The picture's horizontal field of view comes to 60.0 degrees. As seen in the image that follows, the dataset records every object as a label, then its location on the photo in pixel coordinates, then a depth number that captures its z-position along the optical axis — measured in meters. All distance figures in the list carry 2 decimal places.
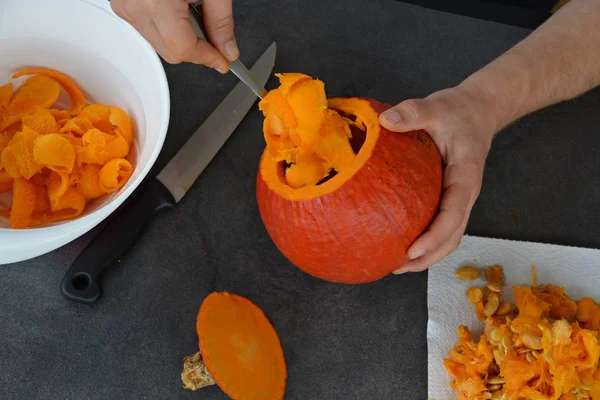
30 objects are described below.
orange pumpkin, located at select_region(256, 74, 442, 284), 0.66
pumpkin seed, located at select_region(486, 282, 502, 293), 0.89
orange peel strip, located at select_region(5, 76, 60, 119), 0.85
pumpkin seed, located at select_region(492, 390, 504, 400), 0.79
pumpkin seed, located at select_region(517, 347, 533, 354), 0.78
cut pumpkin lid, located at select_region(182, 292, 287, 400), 0.83
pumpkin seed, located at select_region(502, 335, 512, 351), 0.80
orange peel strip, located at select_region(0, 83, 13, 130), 0.84
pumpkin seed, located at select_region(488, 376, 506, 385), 0.79
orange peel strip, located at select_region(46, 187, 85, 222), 0.80
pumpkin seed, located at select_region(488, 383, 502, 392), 0.80
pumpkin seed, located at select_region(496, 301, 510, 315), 0.87
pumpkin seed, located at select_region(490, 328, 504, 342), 0.81
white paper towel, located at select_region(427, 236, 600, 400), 0.89
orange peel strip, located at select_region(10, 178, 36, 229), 0.77
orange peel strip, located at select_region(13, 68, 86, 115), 0.87
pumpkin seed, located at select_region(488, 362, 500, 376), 0.82
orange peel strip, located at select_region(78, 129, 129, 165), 0.80
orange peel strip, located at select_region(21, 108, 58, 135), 0.81
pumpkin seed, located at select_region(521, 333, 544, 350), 0.77
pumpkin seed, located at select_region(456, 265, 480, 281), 0.91
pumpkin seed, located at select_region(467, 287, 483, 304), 0.89
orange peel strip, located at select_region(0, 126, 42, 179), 0.78
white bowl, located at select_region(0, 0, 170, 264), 0.81
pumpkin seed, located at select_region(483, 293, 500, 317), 0.86
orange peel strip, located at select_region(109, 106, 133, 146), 0.85
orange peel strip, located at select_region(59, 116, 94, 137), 0.82
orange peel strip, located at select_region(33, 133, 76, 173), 0.76
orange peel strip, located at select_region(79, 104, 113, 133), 0.85
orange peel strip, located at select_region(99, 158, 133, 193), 0.80
